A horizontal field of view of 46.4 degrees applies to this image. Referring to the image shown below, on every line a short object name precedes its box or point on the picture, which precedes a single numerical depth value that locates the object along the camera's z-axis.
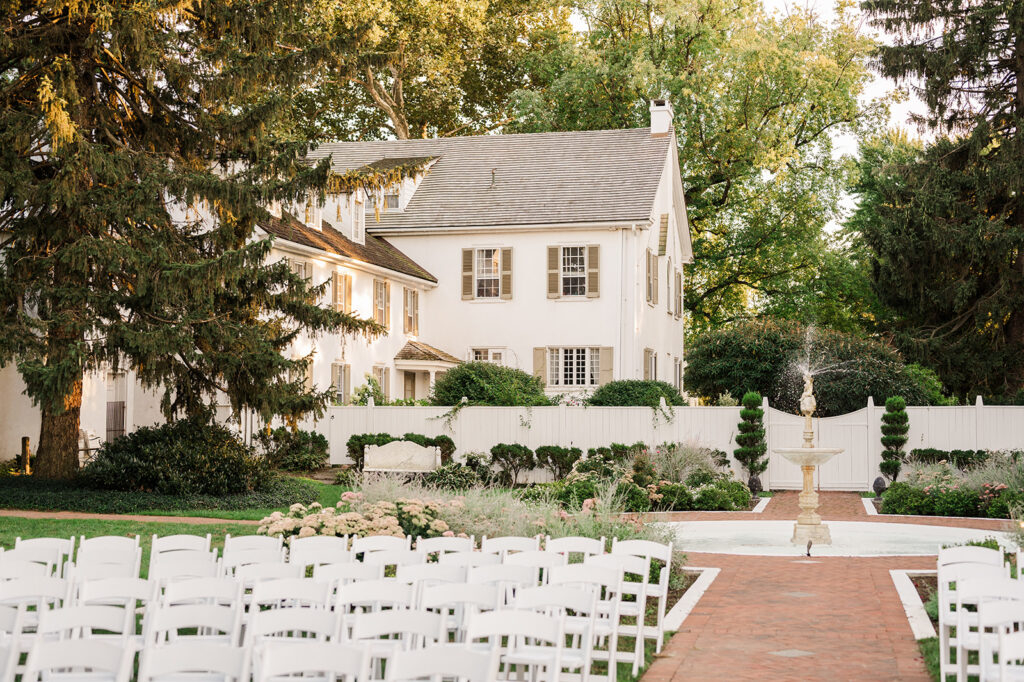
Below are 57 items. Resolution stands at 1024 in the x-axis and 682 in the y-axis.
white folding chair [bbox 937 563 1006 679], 8.45
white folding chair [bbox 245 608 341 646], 6.50
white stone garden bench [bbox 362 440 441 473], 26.52
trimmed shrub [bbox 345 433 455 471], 27.89
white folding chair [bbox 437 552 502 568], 9.06
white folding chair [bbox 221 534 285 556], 10.30
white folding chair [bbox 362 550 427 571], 9.08
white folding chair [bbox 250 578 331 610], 7.57
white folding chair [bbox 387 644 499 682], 5.38
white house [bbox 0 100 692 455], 34.50
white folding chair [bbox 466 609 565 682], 6.27
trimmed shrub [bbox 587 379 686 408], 29.05
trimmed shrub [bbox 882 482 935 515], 21.52
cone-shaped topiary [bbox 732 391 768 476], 26.27
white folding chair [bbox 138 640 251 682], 5.46
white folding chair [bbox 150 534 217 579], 10.48
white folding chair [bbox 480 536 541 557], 10.06
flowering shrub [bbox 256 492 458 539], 13.11
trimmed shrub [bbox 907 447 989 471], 25.53
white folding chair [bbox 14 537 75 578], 9.94
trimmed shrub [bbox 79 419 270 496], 21.23
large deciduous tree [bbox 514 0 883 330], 42.88
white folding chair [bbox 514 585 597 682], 7.22
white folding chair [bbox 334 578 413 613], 7.44
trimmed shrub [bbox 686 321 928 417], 29.30
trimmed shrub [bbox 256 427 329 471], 28.47
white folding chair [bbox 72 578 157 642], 7.56
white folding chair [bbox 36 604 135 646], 6.34
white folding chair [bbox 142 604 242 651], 6.70
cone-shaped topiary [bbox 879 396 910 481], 26.02
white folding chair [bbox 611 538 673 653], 9.98
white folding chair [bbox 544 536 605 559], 10.61
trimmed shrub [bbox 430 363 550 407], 28.92
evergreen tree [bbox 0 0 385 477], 19.52
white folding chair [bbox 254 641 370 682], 5.43
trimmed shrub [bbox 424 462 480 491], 24.73
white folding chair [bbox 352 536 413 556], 10.09
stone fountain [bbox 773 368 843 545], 17.28
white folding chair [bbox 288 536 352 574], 9.66
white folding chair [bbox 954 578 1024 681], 7.74
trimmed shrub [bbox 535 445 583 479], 26.83
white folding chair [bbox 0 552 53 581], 8.59
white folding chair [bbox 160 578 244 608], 7.64
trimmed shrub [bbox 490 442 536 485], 27.11
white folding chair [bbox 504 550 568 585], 9.16
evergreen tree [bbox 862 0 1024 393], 32.88
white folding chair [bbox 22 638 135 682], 5.33
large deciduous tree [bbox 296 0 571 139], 46.88
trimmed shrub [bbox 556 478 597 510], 21.11
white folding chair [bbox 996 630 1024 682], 5.99
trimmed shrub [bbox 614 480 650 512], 21.33
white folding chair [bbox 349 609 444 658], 6.29
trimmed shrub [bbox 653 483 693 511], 22.27
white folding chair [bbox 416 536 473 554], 10.33
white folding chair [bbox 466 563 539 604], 8.39
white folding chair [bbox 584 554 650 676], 8.97
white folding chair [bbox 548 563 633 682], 8.23
